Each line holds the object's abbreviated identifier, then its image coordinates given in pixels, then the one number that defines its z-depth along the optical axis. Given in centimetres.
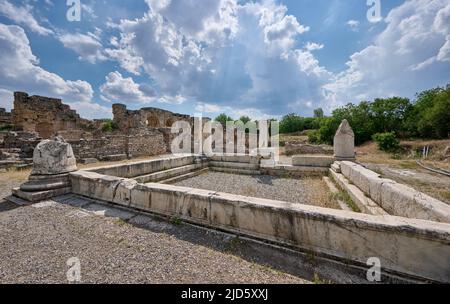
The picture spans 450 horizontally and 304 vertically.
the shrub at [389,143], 1833
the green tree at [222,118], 5297
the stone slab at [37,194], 389
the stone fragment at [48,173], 402
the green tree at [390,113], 2370
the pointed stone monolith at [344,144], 693
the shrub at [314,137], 2480
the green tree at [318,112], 6370
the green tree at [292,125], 4572
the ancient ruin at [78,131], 936
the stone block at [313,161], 743
